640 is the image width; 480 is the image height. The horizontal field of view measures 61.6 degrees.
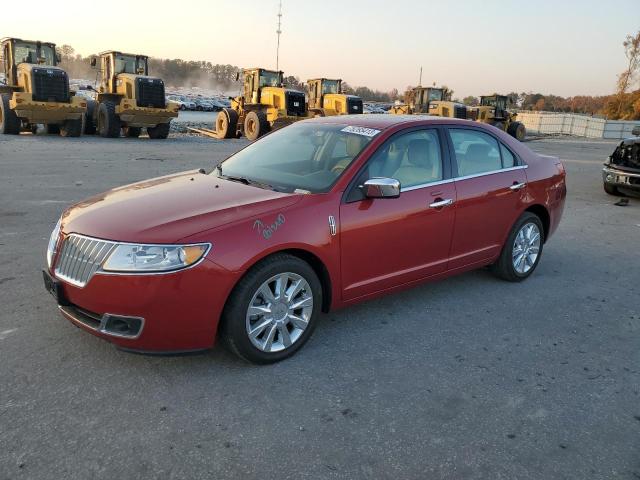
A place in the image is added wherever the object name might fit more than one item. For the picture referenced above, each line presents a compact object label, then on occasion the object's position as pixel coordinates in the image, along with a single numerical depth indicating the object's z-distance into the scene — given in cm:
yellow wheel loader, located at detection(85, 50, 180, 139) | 1977
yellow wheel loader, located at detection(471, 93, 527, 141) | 3005
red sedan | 299
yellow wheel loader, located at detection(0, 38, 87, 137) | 1770
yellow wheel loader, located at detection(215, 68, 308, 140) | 2262
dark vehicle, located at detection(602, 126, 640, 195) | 995
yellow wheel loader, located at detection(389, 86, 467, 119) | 2931
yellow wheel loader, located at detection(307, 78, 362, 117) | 2580
